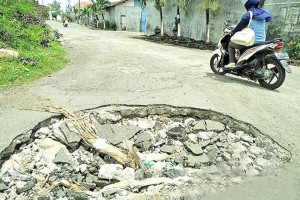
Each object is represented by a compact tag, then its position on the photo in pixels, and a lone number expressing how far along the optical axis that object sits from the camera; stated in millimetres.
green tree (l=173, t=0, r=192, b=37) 15180
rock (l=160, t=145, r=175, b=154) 3296
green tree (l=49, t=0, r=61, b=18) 78350
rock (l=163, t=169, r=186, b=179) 2803
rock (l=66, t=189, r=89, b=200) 2484
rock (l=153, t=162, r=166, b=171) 2983
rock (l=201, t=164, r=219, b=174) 2887
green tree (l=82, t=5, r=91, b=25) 42962
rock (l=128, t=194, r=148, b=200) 2470
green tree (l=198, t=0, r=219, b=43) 13195
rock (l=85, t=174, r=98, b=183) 2802
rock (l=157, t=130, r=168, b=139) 3581
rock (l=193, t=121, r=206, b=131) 3637
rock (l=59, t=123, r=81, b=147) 3248
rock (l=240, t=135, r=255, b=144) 3381
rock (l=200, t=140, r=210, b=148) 3364
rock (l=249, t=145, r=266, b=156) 3154
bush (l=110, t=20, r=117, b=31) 32978
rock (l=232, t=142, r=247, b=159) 3168
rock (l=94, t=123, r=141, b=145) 3381
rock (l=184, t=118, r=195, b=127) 3780
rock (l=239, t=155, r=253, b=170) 2932
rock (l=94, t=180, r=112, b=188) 2732
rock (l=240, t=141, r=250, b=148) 3322
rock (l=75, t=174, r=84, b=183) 2790
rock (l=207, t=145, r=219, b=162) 3137
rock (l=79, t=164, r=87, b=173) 2937
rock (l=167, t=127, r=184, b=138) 3582
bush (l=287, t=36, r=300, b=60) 9203
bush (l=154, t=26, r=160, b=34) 20031
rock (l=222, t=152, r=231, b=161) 3121
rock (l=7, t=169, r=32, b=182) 2686
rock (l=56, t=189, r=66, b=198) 2539
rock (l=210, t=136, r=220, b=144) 3412
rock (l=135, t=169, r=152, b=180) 2805
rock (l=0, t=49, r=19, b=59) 6300
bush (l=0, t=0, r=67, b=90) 5535
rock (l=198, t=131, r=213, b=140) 3505
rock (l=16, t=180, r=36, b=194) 2553
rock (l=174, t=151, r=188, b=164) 3100
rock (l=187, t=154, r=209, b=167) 3008
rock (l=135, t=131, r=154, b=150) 3370
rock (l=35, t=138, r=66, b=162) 3057
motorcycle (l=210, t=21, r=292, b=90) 4805
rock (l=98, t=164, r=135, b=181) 2824
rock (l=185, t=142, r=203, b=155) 3193
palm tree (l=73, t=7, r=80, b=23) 59975
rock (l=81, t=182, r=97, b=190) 2691
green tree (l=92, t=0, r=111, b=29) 34531
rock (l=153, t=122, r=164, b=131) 3710
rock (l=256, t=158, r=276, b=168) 2910
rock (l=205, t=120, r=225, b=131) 3609
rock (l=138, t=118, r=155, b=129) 3740
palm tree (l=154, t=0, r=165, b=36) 16728
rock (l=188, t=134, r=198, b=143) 3490
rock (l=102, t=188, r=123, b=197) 2564
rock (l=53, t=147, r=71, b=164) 2990
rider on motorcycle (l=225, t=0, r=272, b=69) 4965
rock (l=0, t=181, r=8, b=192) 2549
